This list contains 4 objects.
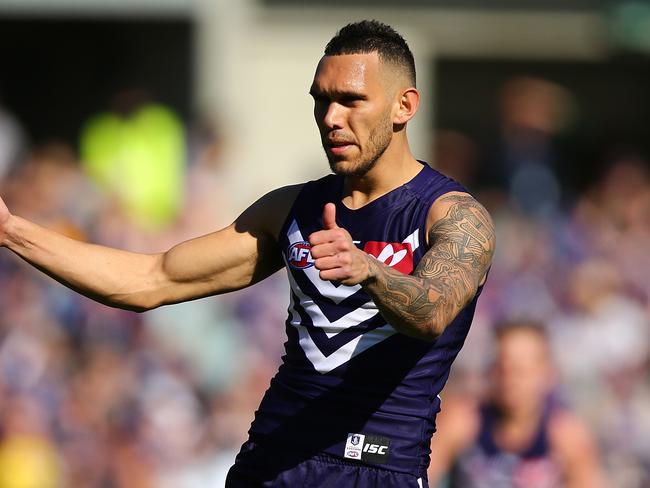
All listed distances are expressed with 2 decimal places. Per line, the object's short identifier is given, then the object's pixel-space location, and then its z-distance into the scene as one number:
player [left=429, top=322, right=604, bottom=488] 15.98
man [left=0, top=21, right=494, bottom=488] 10.02
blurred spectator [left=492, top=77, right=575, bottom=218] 29.95
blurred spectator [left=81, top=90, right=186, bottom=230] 26.37
